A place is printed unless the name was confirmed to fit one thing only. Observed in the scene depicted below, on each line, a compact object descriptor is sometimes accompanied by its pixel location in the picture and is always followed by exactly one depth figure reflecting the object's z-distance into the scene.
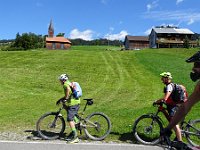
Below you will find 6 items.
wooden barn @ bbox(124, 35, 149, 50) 66.69
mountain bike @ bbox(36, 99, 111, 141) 5.54
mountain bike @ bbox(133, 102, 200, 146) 5.10
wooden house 52.81
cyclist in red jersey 5.01
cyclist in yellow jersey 5.44
